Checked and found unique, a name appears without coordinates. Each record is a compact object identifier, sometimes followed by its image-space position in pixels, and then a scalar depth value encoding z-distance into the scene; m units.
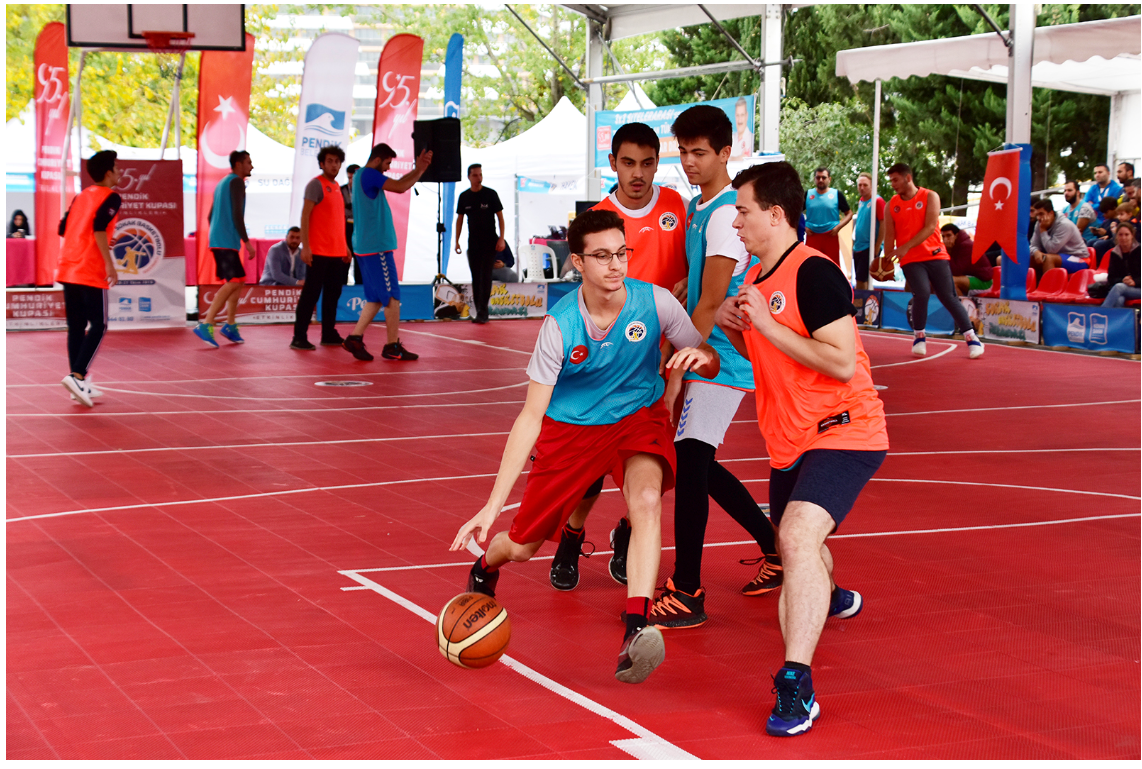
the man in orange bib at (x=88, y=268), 10.31
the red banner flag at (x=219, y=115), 19.56
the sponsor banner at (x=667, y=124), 21.33
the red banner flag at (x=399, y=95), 20.64
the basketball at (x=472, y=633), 4.14
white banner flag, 20.69
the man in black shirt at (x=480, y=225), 18.64
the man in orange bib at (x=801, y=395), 3.86
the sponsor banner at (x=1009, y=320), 16.38
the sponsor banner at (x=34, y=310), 17.58
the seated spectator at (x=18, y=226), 23.55
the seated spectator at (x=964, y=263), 18.61
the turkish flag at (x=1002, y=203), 16.36
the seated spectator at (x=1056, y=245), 17.50
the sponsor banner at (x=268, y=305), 18.66
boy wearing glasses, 4.47
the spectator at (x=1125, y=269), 15.03
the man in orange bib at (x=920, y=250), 14.24
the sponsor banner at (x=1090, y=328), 14.98
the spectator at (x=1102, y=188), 19.69
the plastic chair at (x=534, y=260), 27.91
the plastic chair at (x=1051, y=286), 16.78
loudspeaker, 18.00
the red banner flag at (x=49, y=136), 20.41
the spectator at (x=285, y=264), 19.33
